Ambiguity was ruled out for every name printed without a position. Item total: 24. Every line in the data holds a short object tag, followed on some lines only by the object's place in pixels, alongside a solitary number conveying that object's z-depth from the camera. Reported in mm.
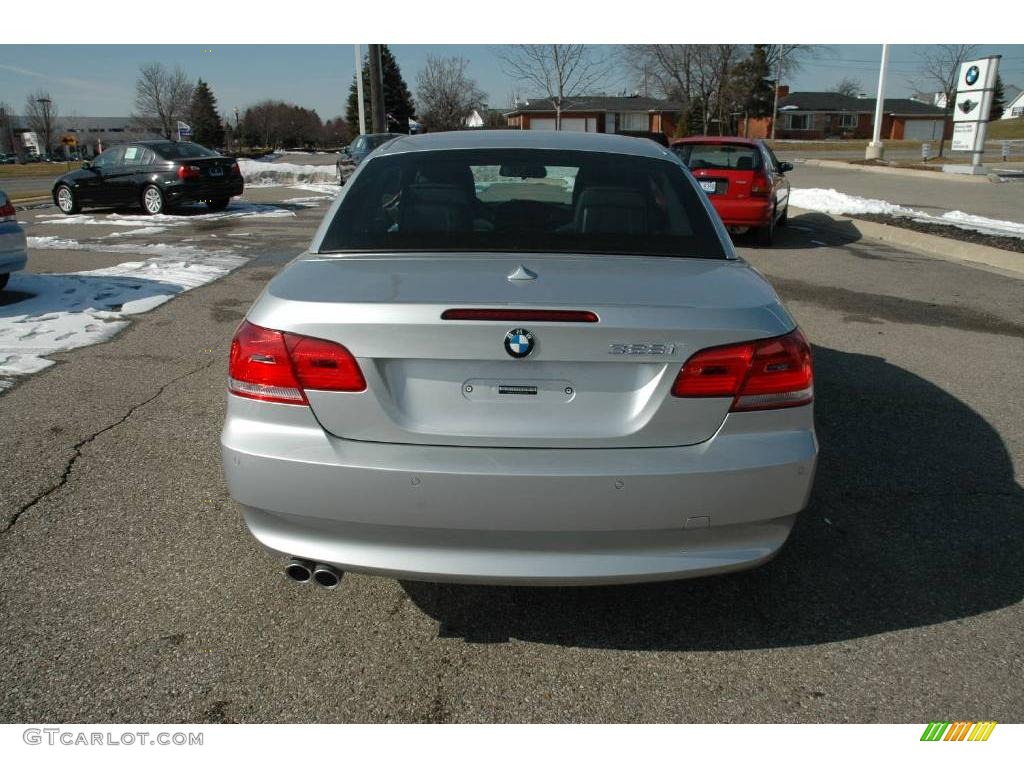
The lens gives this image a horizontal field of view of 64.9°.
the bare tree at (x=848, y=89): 96625
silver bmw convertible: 2318
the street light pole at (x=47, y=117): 77312
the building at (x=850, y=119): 87000
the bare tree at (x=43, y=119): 78288
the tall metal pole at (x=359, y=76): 34553
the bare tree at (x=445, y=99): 41812
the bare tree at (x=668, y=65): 55062
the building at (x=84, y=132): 85125
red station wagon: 12156
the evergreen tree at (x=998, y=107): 72406
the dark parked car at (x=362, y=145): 23716
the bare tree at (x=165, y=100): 67062
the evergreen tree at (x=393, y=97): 69750
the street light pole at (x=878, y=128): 33125
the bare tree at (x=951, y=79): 44031
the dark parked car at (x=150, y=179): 17516
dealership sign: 24641
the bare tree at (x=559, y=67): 31328
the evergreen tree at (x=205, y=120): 79812
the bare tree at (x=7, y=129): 86938
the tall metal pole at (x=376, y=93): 26906
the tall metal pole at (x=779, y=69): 62856
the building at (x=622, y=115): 64250
